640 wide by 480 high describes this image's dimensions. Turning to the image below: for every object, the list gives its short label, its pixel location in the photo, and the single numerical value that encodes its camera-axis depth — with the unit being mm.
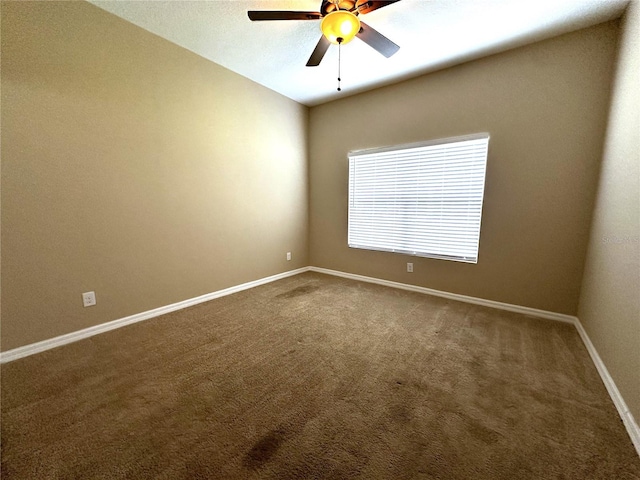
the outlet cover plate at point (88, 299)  2165
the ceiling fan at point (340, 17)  1681
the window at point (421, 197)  2879
